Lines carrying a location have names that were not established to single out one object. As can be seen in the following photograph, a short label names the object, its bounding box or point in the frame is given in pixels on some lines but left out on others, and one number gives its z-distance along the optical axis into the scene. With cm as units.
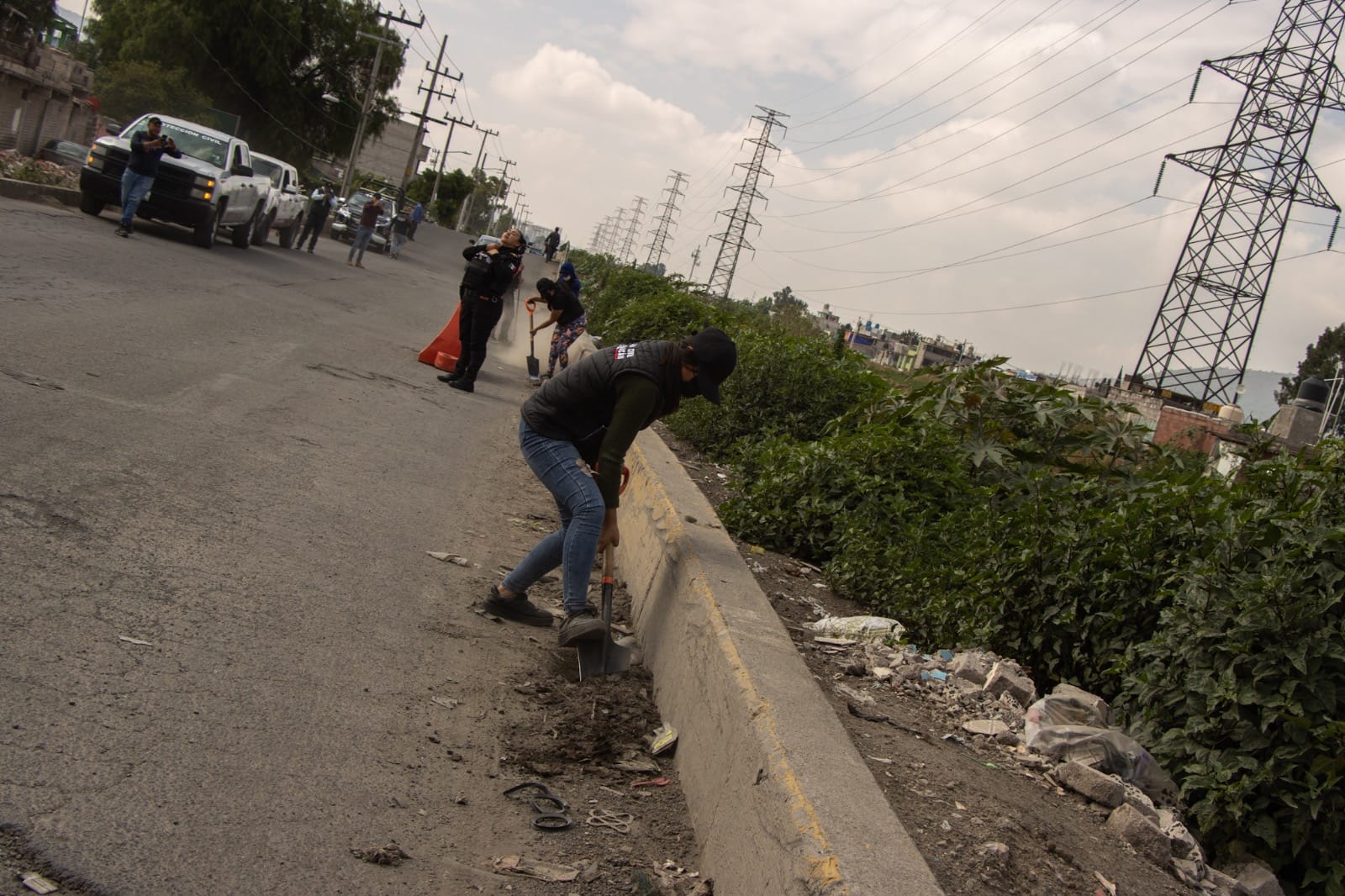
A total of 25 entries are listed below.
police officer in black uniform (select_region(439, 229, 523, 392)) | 1345
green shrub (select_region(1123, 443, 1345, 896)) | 377
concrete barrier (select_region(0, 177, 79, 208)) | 2067
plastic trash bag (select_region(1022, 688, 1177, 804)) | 429
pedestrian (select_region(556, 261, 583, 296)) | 1489
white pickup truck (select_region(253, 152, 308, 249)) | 2642
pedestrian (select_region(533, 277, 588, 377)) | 1433
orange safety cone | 1527
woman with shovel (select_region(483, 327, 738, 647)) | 535
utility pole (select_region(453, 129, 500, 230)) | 11692
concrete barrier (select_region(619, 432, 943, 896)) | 314
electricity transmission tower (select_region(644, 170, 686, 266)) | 11344
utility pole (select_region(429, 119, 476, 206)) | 9107
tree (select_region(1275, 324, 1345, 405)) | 6875
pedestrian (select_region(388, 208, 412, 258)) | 4529
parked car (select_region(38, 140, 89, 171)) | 3816
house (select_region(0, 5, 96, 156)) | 4047
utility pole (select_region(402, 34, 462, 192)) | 6946
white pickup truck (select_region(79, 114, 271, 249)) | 2022
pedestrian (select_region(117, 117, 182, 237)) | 1877
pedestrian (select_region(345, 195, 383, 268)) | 3059
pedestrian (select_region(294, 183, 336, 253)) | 3030
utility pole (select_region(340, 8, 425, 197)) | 5403
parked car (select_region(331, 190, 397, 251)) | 4481
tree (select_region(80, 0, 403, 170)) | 5069
